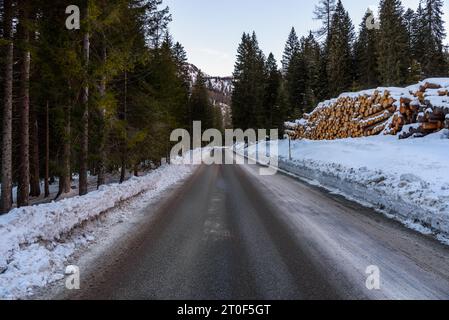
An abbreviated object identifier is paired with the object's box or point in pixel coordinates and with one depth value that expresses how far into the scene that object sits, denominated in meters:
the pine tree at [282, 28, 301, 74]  59.92
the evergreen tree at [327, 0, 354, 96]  37.66
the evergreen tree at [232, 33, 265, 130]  53.31
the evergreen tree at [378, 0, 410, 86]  34.66
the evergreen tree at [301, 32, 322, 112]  40.81
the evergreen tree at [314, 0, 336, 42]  49.91
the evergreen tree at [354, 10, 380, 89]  40.25
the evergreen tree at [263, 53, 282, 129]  52.03
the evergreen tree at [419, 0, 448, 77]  40.69
